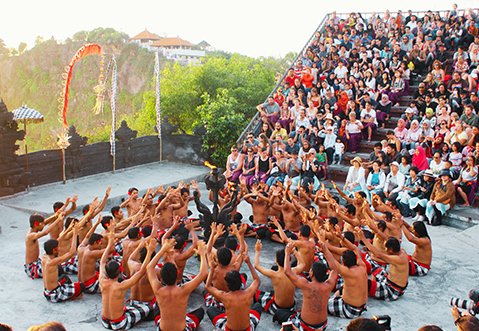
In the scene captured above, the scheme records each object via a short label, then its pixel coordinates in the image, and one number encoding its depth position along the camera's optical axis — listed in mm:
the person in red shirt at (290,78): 18697
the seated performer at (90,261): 7555
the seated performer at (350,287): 6676
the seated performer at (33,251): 8203
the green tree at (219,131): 18094
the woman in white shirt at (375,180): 12537
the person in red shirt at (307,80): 17797
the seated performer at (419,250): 8328
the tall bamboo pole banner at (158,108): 18228
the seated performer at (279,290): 6773
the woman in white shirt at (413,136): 13484
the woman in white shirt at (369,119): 15109
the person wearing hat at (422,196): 11662
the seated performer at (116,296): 6379
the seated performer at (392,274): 7457
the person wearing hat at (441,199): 11281
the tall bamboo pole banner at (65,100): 14625
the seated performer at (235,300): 6047
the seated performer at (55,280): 7254
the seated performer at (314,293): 6227
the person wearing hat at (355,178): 12750
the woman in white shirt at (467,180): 11578
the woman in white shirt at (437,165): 11906
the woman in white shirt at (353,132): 14961
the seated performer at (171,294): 6008
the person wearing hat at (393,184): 12164
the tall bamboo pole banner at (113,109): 16359
